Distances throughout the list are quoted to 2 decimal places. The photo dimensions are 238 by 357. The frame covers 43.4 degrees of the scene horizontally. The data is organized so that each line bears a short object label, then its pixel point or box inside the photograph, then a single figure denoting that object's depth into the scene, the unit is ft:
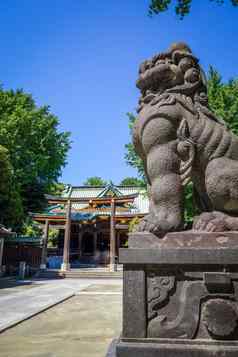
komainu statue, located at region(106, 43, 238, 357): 8.25
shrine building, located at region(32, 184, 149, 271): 80.23
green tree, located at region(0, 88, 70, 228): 67.00
